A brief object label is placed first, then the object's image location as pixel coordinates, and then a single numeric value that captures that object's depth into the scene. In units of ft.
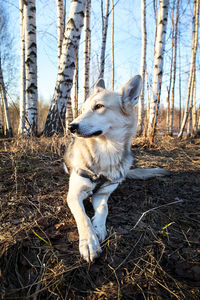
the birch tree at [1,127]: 28.82
